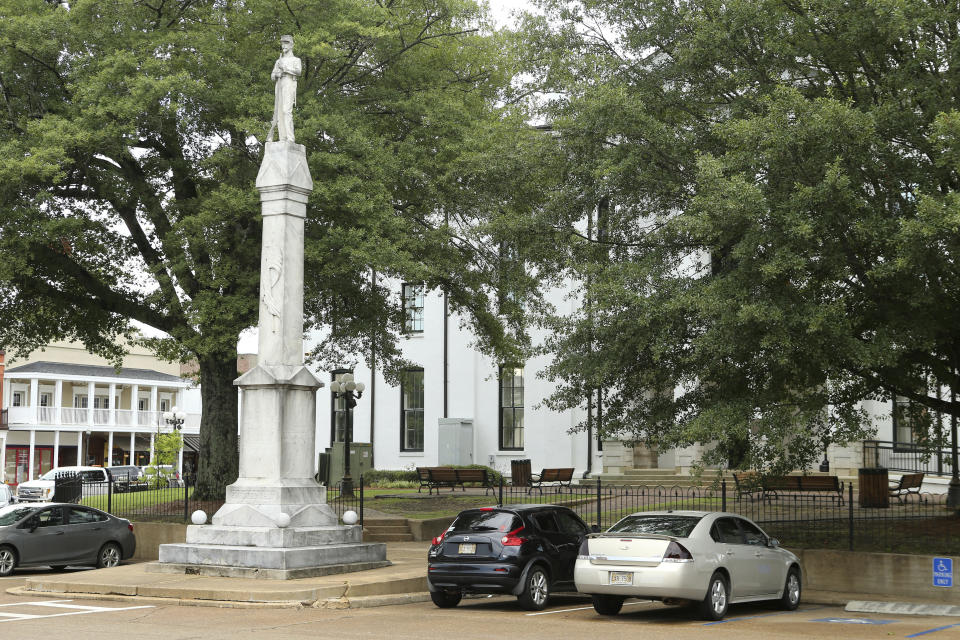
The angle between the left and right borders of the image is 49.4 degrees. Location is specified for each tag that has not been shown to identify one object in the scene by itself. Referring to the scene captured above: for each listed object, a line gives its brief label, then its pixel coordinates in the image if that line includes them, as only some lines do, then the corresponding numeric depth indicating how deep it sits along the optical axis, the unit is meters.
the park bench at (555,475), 35.03
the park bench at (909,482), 27.92
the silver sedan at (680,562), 13.38
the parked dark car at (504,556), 14.70
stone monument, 17.20
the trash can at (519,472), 39.31
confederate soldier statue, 19.61
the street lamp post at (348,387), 33.84
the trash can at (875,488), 26.05
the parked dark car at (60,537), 20.89
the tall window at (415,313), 48.86
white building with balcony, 67.56
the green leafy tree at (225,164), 22.50
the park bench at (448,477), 34.83
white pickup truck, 41.91
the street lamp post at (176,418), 53.56
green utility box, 42.03
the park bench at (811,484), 26.47
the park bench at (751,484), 18.51
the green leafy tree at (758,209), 15.59
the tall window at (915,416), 20.59
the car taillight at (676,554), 13.38
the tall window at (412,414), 48.91
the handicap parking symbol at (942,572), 16.83
